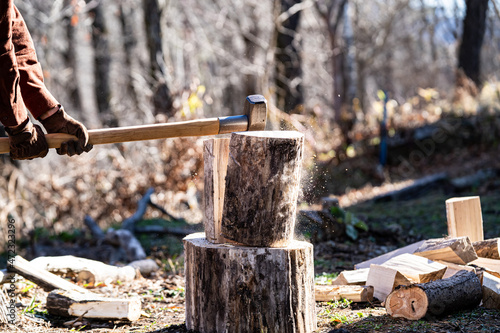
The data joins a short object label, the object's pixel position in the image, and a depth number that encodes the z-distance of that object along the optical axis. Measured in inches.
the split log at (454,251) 284.7
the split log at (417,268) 268.0
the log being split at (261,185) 220.8
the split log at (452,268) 275.7
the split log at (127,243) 461.0
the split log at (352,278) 294.5
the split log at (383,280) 264.1
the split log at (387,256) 326.3
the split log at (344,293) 274.7
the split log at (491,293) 250.7
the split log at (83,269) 336.5
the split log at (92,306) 267.1
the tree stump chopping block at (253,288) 217.8
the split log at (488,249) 301.3
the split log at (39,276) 296.0
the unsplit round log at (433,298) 233.3
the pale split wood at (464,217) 328.5
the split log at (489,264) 284.2
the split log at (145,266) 383.9
